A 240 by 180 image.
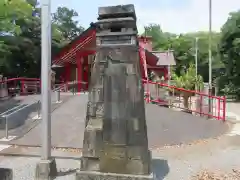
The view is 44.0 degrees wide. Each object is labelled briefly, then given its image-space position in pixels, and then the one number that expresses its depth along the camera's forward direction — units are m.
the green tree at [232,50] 28.83
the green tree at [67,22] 50.96
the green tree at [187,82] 15.30
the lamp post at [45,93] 6.05
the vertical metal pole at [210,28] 15.02
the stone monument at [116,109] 5.14
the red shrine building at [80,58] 20.70
